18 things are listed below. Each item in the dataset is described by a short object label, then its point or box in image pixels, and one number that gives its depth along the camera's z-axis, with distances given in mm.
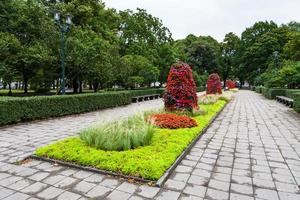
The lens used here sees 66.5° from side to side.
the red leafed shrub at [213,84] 22044
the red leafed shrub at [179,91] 9391
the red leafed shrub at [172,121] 7177
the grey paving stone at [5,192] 3262
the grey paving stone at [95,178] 3754
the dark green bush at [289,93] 18597
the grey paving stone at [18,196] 3178
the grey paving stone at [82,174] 3917
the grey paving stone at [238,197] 3271
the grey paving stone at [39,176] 3812
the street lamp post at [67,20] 11416
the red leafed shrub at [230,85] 49262
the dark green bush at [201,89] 38969
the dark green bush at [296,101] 11989
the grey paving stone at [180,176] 3879
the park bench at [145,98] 20281
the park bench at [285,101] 15794
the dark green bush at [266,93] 25539
